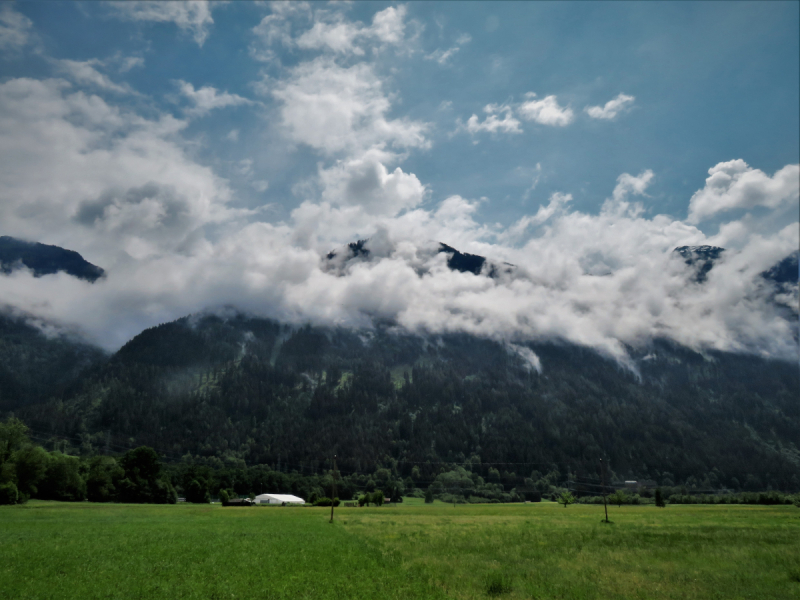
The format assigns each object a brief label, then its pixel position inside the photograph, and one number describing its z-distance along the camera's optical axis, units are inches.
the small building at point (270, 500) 7701.8
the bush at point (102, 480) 4911.4
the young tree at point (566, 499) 6391.2
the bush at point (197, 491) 5910.4
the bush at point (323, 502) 5820.4
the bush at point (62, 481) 4296.3
